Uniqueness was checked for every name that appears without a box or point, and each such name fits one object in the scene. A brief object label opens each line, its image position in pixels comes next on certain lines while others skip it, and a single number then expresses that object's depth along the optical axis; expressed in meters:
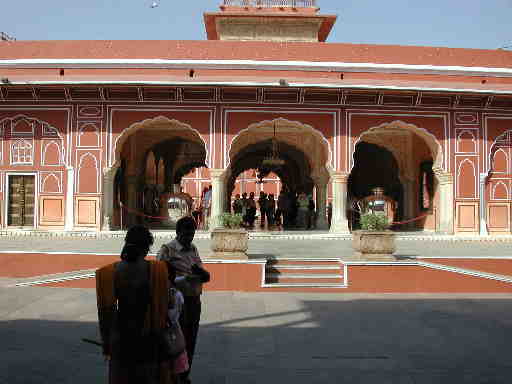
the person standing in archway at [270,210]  15.75
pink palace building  12.41
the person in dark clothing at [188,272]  3.06
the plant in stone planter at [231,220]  7.11
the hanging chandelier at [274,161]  14.46
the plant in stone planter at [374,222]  7.11
